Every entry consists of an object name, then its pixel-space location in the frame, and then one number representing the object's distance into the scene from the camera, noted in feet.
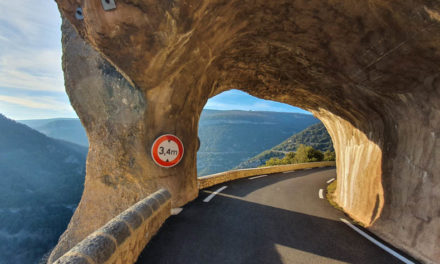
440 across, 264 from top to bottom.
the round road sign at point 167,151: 25.43
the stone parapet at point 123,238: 8.80
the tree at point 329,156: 114.60
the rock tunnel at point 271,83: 15.56
